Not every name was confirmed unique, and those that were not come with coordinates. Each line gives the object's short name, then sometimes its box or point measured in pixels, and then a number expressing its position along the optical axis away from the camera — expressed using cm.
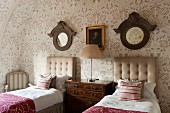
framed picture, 314
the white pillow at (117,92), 260
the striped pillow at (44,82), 310
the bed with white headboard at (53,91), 267
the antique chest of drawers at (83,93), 278
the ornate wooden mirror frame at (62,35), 347
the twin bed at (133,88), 199
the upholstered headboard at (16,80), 377
